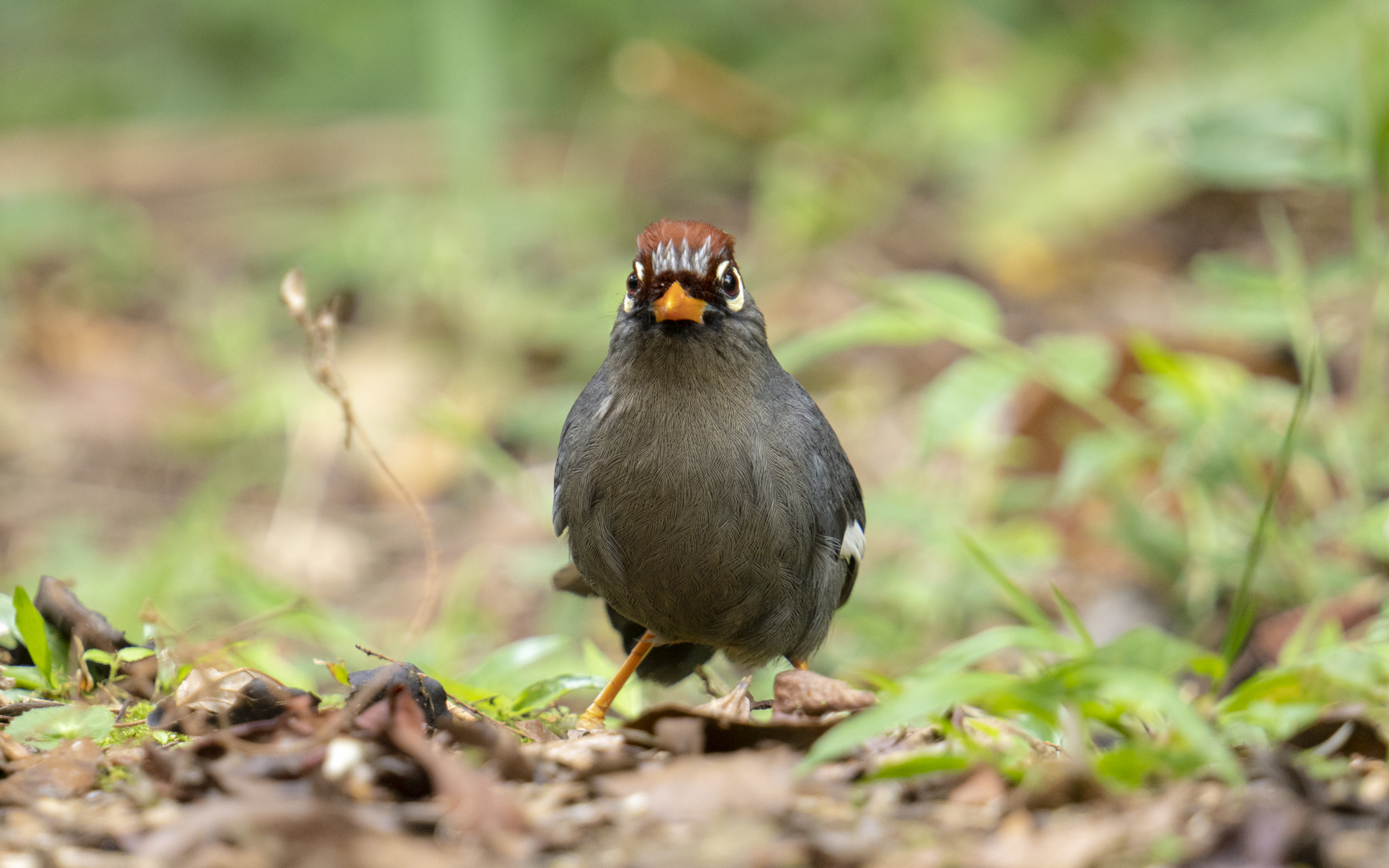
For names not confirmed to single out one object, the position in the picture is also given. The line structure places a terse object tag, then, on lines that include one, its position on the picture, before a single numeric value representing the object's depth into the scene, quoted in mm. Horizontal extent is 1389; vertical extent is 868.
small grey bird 6957
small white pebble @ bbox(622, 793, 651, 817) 4512
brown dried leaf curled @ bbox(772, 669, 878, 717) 5613
